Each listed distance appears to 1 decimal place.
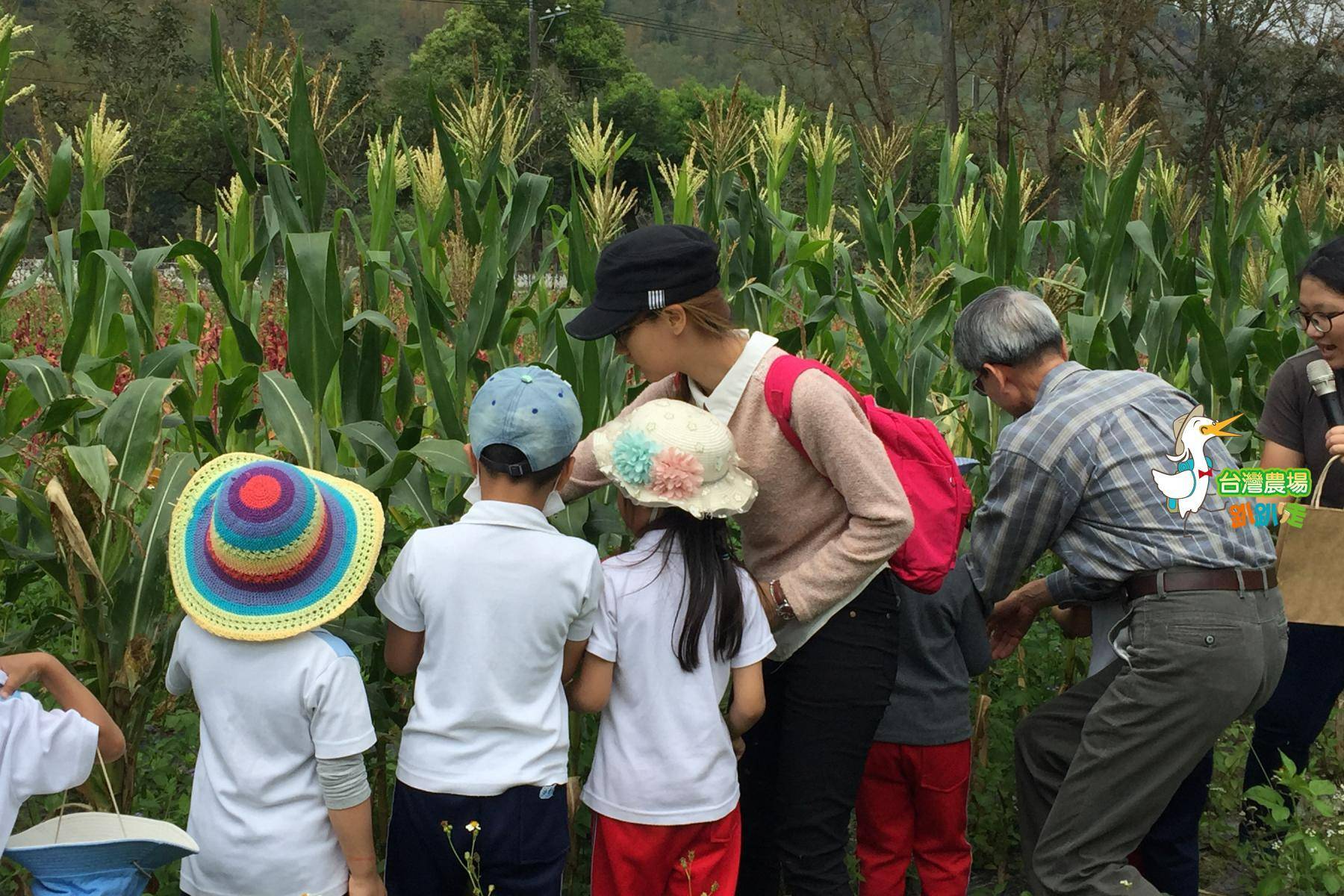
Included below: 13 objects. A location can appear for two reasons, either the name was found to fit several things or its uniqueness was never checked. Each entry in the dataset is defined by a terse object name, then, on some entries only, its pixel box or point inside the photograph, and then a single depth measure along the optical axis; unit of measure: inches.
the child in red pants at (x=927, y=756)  108.9
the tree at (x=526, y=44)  1593.3
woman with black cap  88.4
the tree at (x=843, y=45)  901.8
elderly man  97.3
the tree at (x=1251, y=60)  964.6
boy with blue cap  83.5
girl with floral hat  88.1
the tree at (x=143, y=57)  954.7
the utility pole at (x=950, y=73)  727.5
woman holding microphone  123.7
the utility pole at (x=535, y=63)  1127.8
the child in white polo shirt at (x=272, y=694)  79.1
